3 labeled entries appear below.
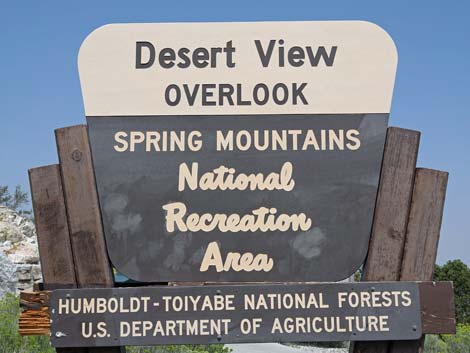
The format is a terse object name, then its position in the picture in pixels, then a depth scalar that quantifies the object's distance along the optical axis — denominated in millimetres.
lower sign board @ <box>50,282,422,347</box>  3189
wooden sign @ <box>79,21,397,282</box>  3348
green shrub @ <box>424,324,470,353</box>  9609
